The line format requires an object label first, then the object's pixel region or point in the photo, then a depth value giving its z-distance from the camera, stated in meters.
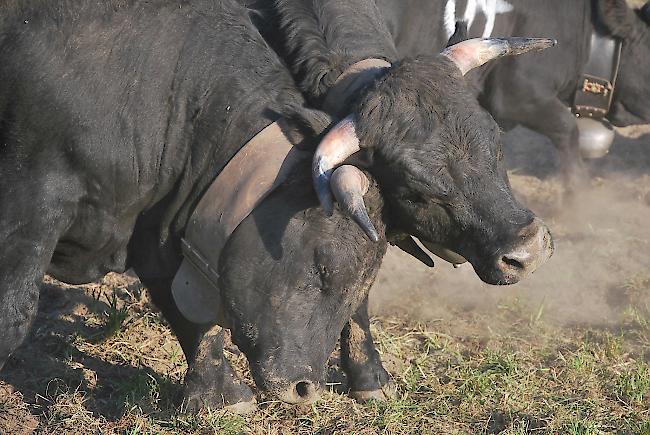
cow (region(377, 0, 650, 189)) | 14.77
